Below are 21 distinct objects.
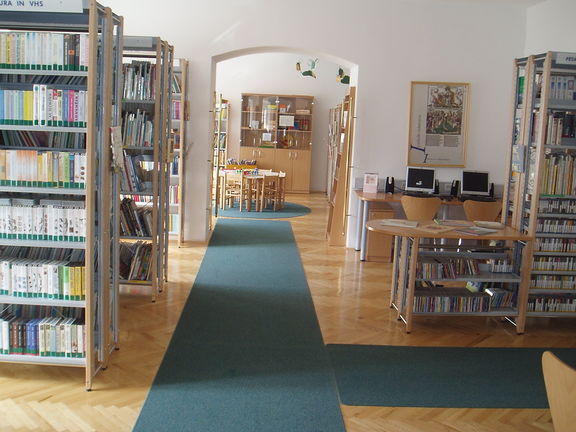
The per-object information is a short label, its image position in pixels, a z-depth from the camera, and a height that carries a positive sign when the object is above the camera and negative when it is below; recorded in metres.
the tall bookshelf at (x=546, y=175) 5.07 -0.09
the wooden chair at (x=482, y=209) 7.31 -0.57
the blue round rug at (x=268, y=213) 11.16 -1.16
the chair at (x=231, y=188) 11.91 -0.76
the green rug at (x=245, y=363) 3.44 -1.49
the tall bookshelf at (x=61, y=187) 3.61 -0.27
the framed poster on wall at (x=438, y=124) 8.37 +0.51
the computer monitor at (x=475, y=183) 8.40 -0.30
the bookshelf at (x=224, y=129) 14.32 +0.54
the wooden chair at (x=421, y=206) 7.28 -0.57
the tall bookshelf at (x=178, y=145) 7.92 +0.05
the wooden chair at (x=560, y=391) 1.81 -0.70
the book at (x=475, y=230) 5.15 -0.59
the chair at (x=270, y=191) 11.79 -0.76
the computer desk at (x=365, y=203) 7.83 -0.59
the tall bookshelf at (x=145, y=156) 5.54 -0.09
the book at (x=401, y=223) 5.33 -0.58
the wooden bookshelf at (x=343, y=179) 8.48 -0.33
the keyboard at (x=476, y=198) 7.63 -0.47
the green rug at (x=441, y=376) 3.80 -1.49
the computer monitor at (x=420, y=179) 8.34 -0.27
